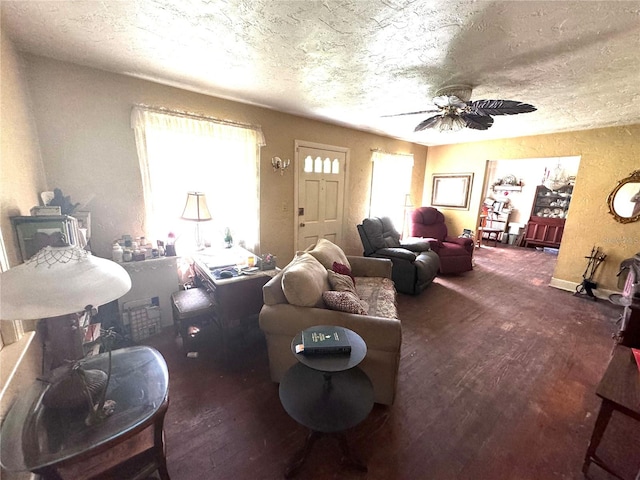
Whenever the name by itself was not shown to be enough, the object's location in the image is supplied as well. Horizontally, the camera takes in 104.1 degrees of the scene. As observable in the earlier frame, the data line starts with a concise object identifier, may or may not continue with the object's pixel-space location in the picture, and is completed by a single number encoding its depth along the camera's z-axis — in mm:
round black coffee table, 1198
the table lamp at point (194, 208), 2469
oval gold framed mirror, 3221
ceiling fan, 1993
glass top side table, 812
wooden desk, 1998
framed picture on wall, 4945
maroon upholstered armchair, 4242
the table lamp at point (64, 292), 816
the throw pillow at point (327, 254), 2281
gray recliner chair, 3383
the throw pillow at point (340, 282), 1983
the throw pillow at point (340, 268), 2260
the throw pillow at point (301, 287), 1656
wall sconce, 3227
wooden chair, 2105
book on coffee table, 1276
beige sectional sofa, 1565
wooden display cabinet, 6312
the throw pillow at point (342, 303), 1676
